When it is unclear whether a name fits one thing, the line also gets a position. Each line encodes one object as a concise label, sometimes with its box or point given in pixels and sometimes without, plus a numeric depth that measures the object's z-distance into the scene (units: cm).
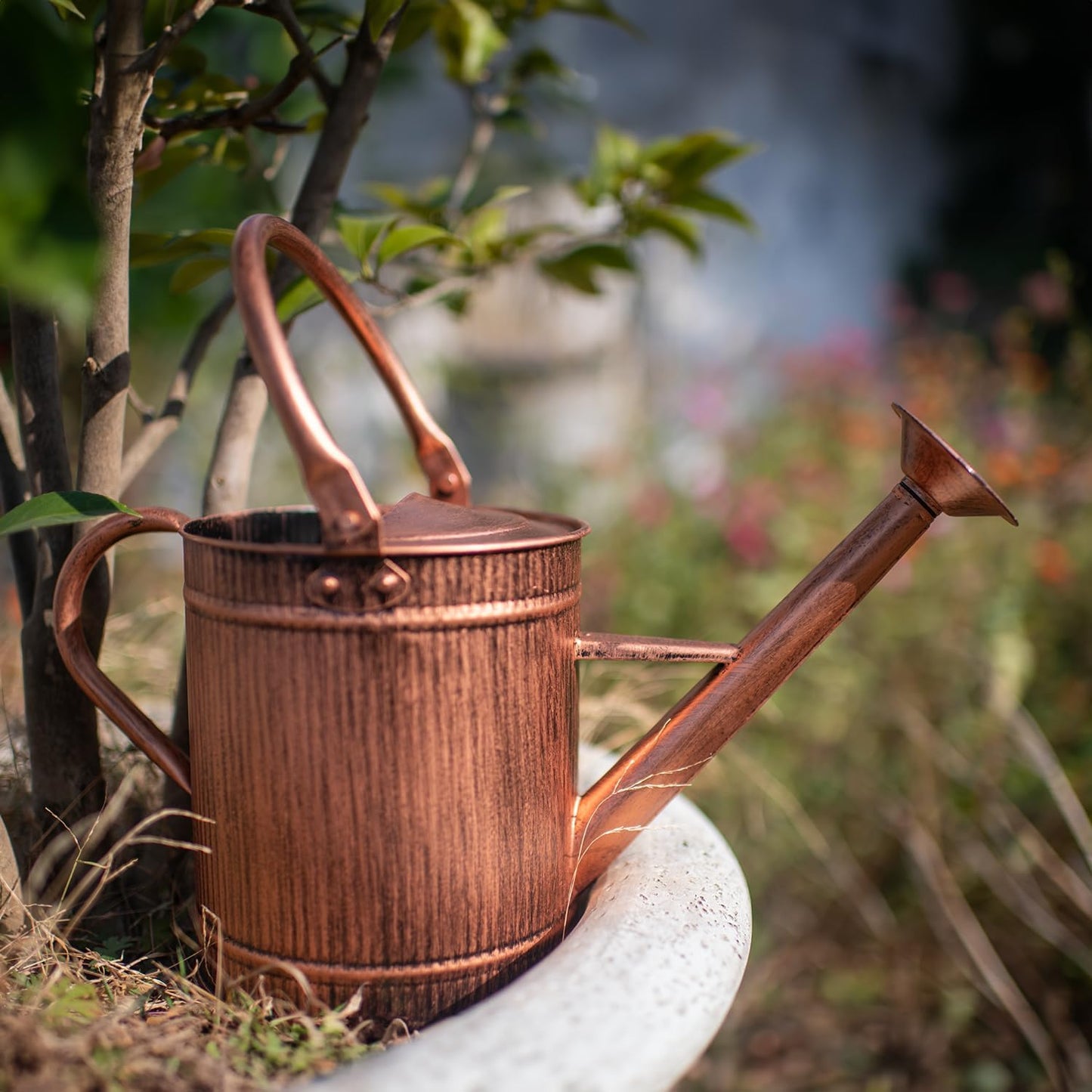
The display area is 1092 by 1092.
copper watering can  67
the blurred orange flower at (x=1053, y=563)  199
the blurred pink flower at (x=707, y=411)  274
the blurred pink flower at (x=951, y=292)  354
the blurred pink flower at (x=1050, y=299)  257
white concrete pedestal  56
